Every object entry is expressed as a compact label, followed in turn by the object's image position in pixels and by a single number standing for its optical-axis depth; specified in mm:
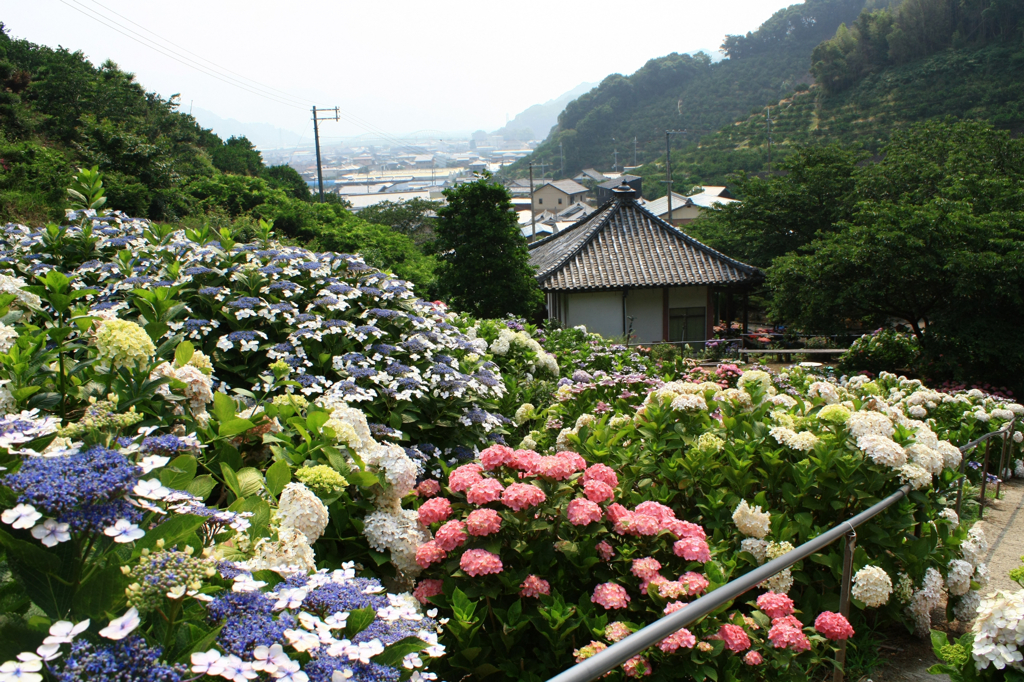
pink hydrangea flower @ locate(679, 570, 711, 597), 2387
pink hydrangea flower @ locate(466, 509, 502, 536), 2396
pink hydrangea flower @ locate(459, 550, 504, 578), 2297
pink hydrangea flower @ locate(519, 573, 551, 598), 2459
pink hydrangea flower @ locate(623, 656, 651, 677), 2267
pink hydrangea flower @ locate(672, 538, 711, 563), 2557
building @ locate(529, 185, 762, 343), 18359
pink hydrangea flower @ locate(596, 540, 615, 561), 2648
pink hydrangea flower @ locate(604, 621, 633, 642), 2314
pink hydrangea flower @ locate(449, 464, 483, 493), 2555
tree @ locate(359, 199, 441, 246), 51375
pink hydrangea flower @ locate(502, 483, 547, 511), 2400
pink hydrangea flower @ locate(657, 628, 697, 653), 2273
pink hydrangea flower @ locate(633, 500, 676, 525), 2693
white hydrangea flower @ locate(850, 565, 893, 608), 2982
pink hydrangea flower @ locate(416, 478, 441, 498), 2824
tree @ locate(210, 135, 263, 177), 35438
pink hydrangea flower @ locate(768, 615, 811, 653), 2480
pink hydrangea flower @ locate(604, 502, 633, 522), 2666
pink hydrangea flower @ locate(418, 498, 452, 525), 2539
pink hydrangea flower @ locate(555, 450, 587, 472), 2654
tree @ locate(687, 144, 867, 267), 26328
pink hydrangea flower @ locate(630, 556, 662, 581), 2502
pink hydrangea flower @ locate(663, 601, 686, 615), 2275
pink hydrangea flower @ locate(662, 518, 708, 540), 2643
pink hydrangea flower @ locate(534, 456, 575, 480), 2590
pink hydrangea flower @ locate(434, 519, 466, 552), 2400
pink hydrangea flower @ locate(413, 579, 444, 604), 2430
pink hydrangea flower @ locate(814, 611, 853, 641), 2621
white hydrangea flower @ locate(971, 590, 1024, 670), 1957
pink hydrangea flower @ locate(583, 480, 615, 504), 2621
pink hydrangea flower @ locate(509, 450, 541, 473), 2652
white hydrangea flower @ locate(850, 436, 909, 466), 3127
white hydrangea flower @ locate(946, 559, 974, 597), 3342
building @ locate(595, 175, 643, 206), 52581
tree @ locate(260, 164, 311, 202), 37066
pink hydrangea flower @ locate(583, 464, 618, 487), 2754
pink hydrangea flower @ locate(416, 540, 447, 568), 2393
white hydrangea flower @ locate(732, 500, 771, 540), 3064
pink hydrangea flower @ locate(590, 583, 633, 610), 2428
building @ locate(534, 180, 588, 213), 81938
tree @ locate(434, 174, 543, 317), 14141
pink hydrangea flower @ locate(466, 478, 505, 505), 2455
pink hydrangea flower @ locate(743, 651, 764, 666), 2381
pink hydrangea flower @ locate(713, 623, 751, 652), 2365
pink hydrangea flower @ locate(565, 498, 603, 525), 2486
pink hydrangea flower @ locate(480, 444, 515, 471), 2697
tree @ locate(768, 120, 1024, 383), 14617
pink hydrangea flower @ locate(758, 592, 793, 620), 2666
